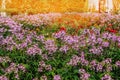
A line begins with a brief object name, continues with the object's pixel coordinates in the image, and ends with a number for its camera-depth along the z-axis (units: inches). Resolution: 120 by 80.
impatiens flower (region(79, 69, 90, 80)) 237.9
